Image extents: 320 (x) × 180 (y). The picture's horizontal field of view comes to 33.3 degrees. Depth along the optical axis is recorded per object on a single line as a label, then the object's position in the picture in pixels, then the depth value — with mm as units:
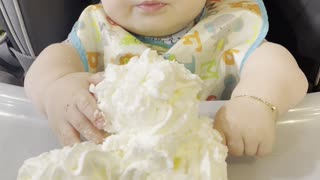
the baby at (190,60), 574
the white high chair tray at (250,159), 592
